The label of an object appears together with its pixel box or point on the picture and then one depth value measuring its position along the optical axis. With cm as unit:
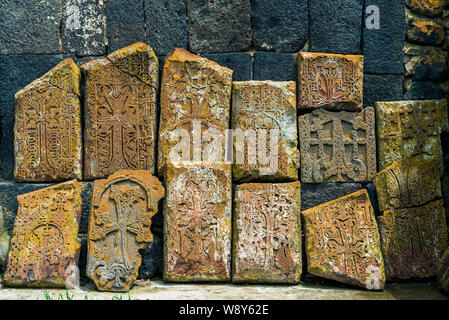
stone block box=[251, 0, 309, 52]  367
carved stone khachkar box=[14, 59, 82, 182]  354
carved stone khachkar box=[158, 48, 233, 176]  347
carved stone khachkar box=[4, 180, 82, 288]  314
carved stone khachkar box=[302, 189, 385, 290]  316
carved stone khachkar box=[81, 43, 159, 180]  352
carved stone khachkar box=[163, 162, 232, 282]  326
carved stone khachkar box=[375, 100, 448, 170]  357
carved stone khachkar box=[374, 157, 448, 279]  332
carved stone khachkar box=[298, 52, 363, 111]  354
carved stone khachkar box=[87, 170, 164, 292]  308
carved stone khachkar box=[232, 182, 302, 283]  326
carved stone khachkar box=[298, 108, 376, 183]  354
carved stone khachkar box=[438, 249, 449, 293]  301
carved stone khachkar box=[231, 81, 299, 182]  347
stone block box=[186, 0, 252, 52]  368
